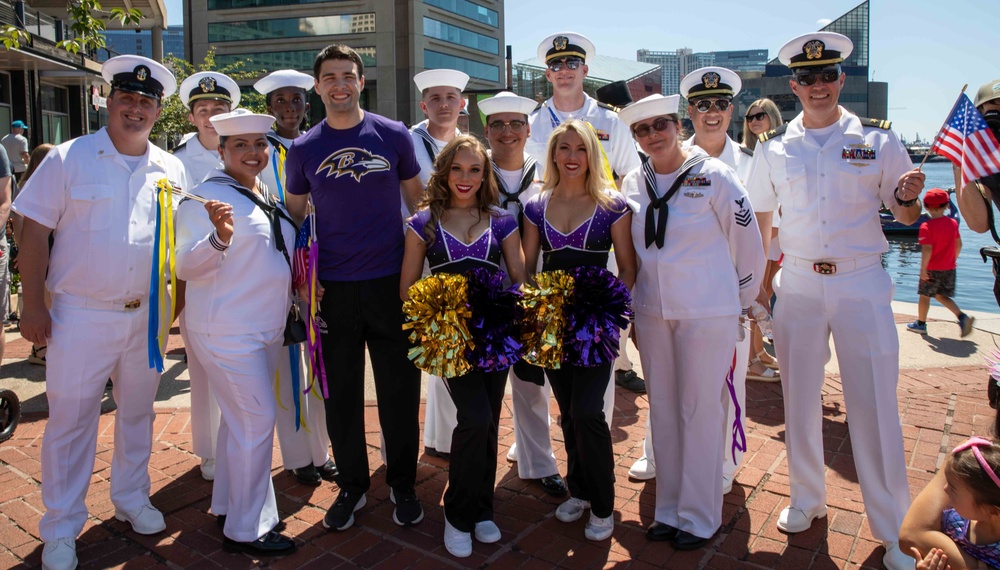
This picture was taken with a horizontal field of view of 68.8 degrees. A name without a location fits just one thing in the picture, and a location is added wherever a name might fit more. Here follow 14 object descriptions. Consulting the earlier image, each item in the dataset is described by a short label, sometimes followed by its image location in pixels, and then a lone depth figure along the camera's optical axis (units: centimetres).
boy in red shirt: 861
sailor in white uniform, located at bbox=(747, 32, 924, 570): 355
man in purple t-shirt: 383
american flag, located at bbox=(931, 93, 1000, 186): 287
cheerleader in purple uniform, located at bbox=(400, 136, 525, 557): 365
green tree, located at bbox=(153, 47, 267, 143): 2459
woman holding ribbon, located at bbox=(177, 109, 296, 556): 353
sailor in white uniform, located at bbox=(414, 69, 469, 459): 482
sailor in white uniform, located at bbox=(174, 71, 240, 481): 450
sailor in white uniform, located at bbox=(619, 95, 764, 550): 360
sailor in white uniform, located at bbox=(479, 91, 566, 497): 425
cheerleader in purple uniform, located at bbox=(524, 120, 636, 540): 366
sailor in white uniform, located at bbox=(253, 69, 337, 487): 443
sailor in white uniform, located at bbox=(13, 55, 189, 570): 354
